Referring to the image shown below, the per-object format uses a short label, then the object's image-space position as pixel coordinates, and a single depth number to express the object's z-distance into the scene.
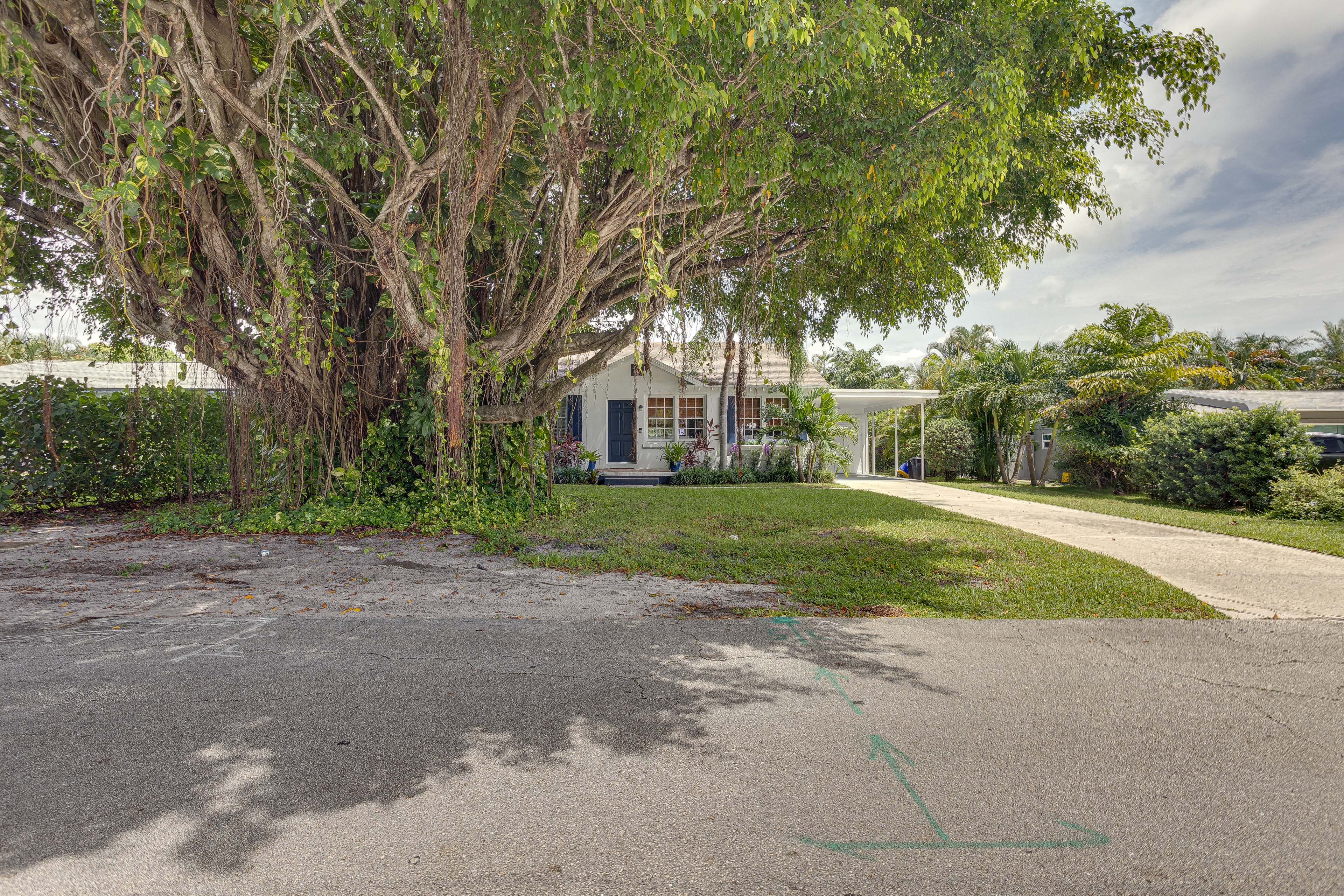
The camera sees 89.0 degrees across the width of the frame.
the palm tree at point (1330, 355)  34.44
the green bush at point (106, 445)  10.01
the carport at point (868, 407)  20.58
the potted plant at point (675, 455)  18.66
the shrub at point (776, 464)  18.12
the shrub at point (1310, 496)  10.58
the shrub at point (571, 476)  17.33
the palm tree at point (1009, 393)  19.09
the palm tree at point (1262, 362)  29.55
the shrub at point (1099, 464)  15.84
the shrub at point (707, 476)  17.28
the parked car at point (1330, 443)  15.14
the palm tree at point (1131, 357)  16.23
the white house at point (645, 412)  19.45
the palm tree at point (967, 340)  48.35
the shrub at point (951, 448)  22.23
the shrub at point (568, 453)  17.64
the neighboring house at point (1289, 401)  18.52
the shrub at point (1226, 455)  11.79
